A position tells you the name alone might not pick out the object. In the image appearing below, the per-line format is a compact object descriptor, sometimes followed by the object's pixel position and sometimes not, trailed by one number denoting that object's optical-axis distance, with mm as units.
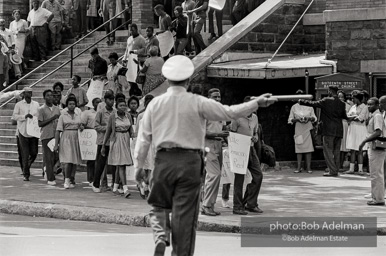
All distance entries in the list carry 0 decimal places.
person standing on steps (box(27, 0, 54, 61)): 27344
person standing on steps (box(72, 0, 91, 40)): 28859
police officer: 9023
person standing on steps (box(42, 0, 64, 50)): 27875
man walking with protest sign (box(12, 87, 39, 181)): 19828
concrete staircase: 23562
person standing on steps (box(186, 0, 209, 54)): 23641
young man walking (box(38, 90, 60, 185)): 19031
